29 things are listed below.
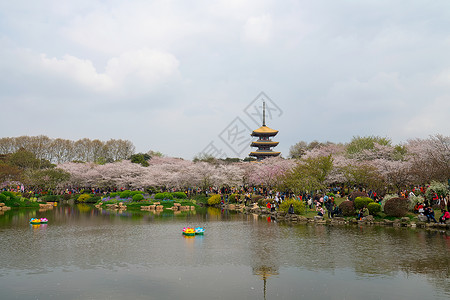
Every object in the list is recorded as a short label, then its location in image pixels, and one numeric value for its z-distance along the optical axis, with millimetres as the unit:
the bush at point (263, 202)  32516
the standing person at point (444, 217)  18844
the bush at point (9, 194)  36078
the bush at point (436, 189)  22298
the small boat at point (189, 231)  17789
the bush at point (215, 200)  41156
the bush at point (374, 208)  22391
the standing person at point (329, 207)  23434
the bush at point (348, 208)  23136
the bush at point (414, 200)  22297
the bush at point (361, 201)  23016
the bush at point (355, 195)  26281
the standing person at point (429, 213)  19688
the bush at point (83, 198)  46562
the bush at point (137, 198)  38688
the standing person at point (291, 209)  25069
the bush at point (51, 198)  44681
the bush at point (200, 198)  43466
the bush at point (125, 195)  41031
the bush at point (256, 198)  36338
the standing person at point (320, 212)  24377
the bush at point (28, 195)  44219
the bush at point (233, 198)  39747
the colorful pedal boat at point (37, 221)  22047
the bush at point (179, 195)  41206
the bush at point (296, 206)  25469
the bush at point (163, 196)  39406
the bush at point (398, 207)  21328
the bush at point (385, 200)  23016
